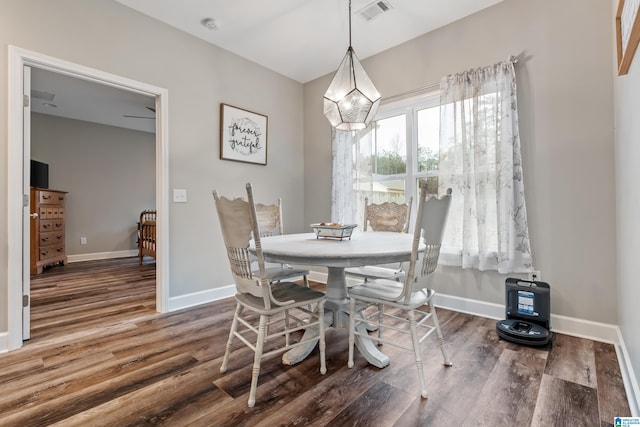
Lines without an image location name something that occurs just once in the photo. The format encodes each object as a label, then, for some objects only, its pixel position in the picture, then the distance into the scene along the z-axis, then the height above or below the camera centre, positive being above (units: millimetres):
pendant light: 2031 +820
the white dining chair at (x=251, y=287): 1448 -379
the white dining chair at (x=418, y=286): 1480 -420
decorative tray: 1971 -103
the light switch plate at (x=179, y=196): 2836 +177
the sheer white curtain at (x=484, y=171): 2365 +374
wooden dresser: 4246 -232
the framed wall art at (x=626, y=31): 1160 +804
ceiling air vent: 2491 +1761
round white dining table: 1465 -203
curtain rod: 2888 +1247
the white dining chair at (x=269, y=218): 2736 -35
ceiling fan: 5211 +1724
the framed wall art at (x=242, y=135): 3197 +891
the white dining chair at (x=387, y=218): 2561 -30
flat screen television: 4480 +610
